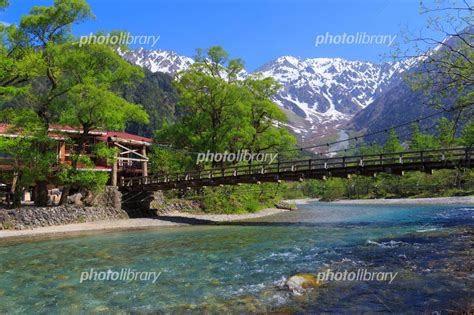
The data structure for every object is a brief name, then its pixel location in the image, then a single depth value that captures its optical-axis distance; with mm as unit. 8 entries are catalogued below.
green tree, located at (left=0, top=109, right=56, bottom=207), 23125
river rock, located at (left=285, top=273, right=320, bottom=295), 8539
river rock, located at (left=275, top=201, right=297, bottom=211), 49016
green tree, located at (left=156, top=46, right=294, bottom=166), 35344
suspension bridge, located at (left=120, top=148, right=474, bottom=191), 24828
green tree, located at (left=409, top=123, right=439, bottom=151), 72688
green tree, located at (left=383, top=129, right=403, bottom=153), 77562
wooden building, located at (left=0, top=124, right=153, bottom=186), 27078
